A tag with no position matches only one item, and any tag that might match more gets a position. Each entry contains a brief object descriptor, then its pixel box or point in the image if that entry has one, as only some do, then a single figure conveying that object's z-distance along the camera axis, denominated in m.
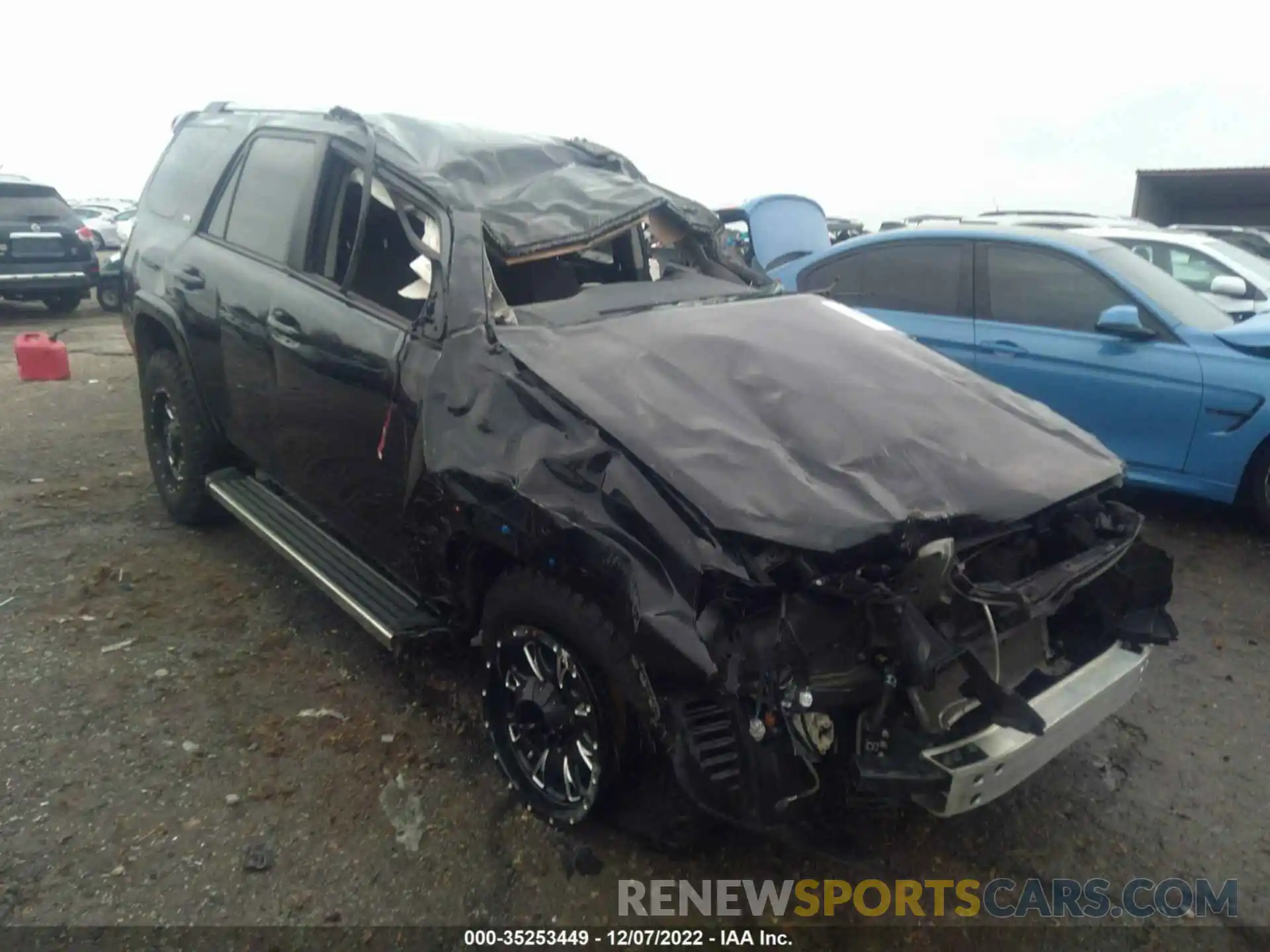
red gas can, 8.84
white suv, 7.51
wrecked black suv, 2.36
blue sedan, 5.10
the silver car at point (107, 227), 20.42
